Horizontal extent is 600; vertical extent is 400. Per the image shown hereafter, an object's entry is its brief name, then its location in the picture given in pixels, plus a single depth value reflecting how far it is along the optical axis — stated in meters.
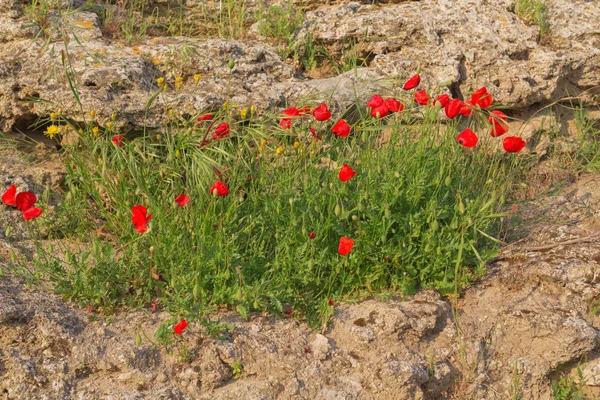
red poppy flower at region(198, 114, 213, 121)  3.23
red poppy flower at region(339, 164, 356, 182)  2.69
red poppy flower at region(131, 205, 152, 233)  2.57
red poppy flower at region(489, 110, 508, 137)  3.09
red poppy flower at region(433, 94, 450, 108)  3.08
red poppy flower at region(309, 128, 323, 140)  3.18
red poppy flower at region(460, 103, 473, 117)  3.17
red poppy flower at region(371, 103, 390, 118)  3.16
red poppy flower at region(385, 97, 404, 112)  3.17
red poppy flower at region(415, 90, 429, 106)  3.19
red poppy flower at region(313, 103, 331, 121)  3.06
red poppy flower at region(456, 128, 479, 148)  2.94
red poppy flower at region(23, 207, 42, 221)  2.67
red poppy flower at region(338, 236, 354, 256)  2.67
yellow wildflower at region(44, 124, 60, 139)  3.31
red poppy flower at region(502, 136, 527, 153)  3.07
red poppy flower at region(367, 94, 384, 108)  3.20
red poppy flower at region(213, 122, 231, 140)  3.11
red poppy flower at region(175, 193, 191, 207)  2.75
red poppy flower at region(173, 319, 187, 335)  2.46
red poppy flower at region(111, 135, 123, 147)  3.18
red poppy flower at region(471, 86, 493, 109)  3.20
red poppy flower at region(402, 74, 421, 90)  3.22
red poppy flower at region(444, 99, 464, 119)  3.09
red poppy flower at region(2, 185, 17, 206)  2.69
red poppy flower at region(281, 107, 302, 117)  3.27
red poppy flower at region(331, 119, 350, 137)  3.07
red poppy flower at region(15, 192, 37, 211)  2.65
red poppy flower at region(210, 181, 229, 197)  2.70
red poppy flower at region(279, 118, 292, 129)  3.29
